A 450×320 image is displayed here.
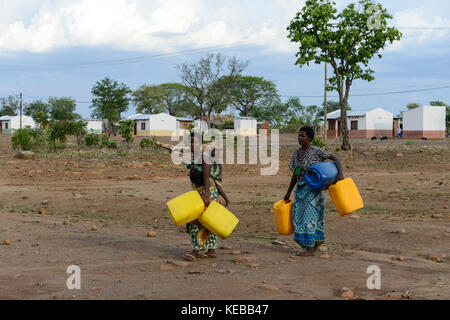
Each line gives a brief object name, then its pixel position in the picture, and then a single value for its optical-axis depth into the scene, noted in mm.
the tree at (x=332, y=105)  83706
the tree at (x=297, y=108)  79438
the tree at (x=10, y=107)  89562
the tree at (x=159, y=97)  79188
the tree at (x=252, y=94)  72188
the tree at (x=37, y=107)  79312
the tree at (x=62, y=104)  75000
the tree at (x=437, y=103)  73306
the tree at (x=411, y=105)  75062
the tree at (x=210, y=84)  43250
